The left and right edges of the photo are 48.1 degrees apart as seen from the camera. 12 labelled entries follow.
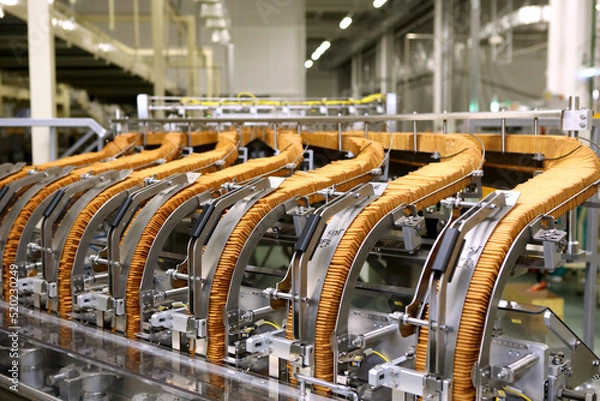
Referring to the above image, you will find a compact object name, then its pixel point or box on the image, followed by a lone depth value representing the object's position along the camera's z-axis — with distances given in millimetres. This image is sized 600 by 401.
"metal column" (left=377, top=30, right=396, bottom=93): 8328
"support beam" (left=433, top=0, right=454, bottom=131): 9047
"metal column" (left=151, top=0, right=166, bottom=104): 7634
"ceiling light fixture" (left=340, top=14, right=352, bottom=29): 7859
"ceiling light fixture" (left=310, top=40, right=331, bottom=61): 7518
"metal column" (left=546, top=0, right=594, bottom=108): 7168
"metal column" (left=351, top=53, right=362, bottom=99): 7602
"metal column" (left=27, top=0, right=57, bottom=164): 5552
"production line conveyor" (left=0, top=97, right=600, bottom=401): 1600
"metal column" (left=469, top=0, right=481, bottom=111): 8452
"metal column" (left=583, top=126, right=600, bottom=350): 4047
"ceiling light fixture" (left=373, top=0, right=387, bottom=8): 8109
